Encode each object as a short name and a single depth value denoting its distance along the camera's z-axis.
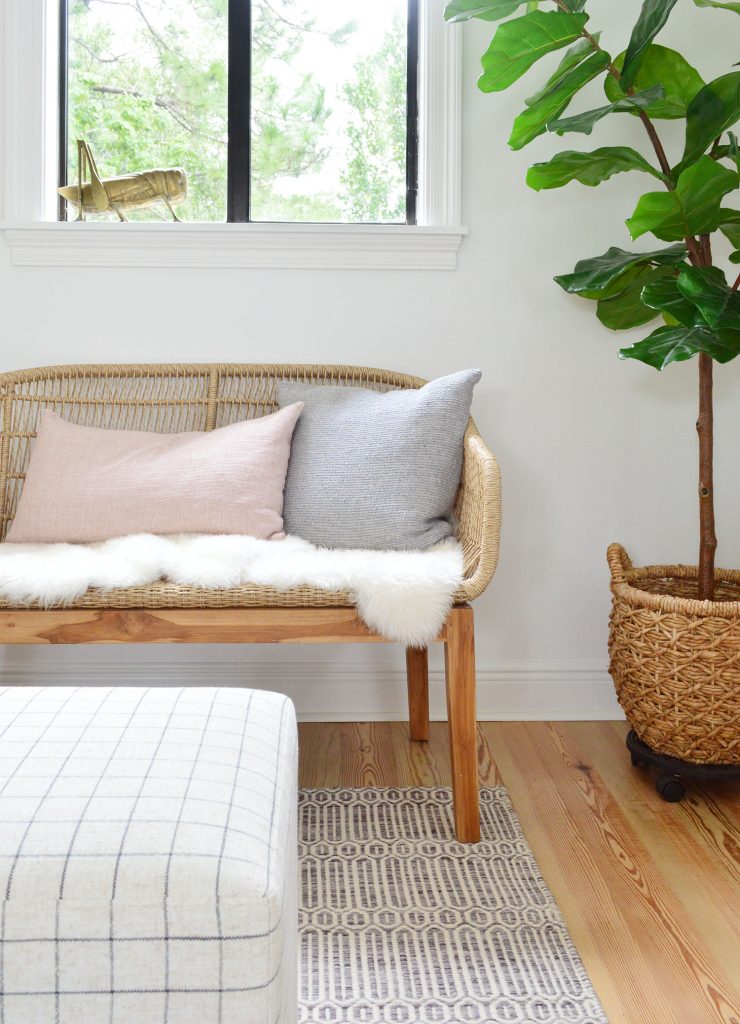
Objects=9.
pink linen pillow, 1.83
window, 2.28
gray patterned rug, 1.17
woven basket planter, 1.69
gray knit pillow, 1.80
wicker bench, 1.57
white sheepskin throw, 1.54
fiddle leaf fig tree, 1.67
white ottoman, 0.69
